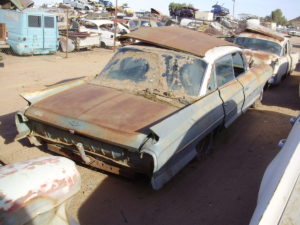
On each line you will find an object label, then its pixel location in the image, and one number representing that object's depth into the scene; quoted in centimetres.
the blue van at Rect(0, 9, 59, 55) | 1297
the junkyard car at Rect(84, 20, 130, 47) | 1779
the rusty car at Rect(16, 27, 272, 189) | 336
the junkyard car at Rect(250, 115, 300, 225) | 175
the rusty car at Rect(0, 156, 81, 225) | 161
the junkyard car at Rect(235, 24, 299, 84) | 915
